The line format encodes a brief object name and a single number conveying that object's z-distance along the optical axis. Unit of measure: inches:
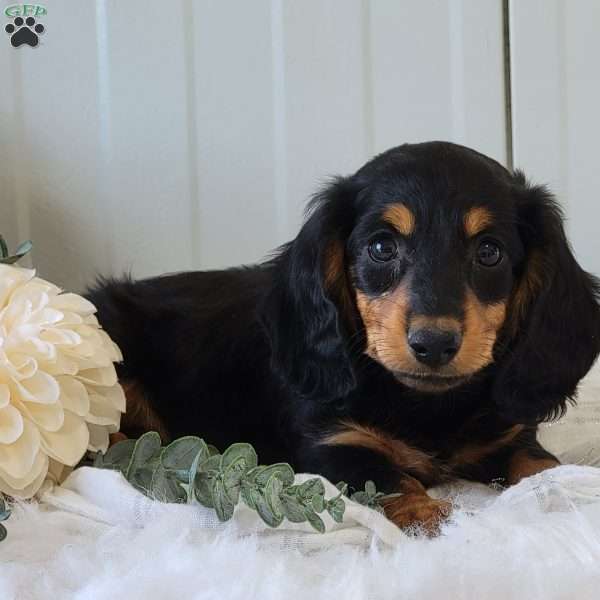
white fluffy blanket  27.6
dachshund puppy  42.5
